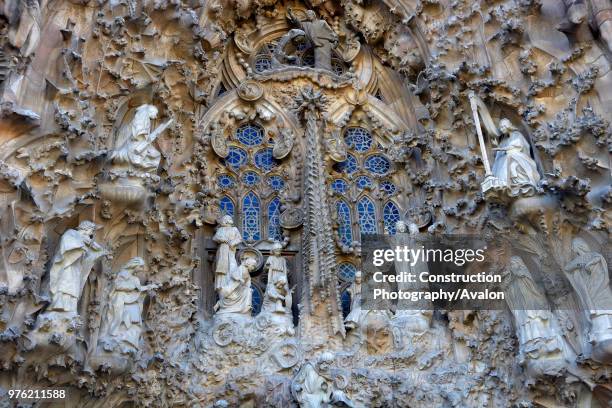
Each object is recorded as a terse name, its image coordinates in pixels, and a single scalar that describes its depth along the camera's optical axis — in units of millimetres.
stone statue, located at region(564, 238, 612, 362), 8727
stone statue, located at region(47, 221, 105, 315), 8023
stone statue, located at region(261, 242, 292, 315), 9734
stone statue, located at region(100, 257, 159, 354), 8453
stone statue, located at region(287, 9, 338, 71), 12328
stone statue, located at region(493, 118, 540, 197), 9547
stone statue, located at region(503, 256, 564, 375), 9062
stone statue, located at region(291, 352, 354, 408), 8656
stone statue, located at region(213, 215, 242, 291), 9867
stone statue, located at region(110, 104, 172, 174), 9031
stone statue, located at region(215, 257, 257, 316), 9695
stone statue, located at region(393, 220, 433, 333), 9898
